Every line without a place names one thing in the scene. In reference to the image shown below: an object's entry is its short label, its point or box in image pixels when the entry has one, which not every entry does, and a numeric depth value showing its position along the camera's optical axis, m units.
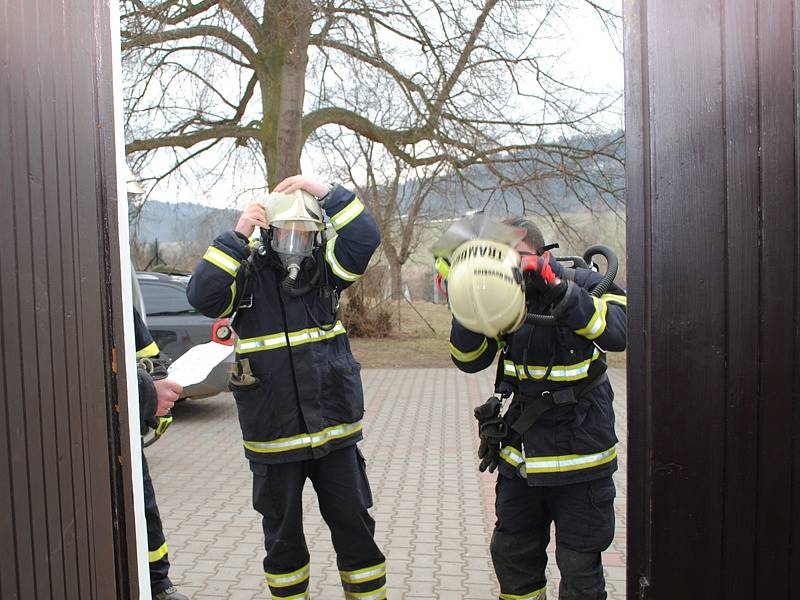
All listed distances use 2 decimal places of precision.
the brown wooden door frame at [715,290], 1.41
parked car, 8.37
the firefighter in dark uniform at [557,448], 2.80
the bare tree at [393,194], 14.77
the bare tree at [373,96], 12.10
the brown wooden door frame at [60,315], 1.34
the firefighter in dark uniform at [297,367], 3.15
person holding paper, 3.25
